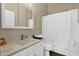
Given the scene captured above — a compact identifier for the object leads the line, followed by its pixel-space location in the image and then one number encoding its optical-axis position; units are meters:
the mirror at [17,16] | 1.59
